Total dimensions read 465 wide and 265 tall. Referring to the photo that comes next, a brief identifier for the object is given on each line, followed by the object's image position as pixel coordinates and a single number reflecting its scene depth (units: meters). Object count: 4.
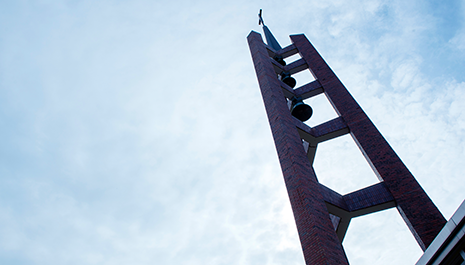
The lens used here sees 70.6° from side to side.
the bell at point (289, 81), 12.63
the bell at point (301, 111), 10.66
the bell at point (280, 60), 14.22
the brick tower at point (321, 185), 6.71
